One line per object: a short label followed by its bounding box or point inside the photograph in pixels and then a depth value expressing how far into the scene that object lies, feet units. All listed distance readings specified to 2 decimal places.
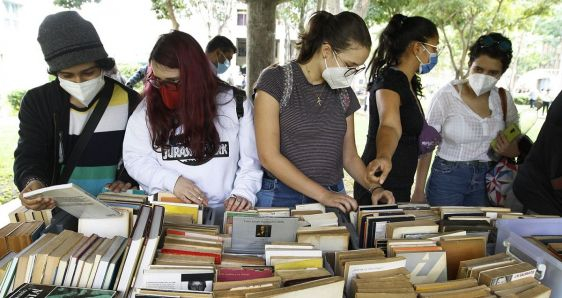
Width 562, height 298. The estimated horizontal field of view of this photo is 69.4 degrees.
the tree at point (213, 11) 57.57
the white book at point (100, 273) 3.70
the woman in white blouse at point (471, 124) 9.01
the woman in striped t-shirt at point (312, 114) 6.38
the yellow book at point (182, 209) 5.23
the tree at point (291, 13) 43.45
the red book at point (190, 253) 4.13
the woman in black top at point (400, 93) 7.95
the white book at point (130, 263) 3.72
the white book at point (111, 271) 3.70
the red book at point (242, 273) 3.81
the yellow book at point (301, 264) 3.98
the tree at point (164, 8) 31.24
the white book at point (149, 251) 3.78
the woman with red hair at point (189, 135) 6.15
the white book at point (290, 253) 4.08
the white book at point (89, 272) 3.68
